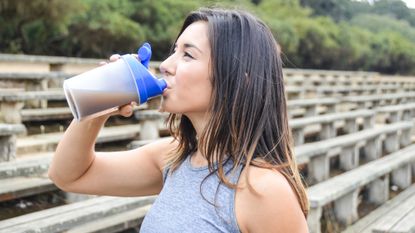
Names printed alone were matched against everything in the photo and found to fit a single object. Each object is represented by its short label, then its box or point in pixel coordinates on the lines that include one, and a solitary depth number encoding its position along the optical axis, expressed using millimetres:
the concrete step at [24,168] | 2410
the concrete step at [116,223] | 2498
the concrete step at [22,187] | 2668
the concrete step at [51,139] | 3682
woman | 1046
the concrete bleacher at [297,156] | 2479
